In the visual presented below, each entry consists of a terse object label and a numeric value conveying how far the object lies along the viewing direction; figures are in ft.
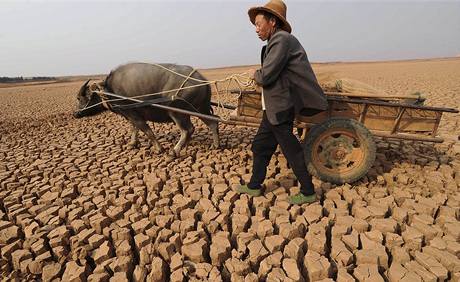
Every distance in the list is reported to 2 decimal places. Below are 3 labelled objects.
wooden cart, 9.80
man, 7.98
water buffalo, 14.07
